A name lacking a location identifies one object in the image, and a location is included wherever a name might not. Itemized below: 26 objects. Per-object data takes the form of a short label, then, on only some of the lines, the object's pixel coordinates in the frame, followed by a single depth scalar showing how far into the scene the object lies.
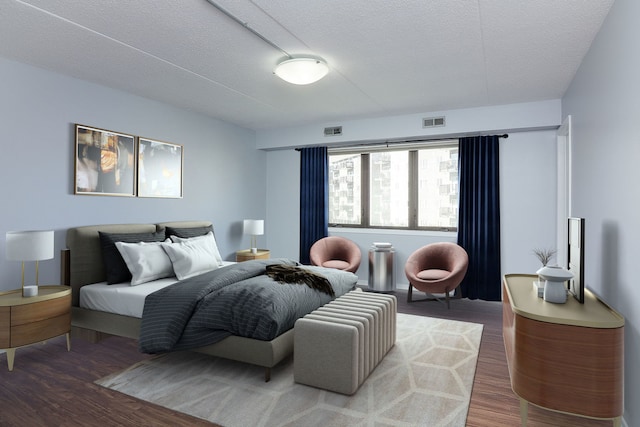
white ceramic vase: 2.41
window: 5.66
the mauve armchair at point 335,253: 5.56
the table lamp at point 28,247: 2.97
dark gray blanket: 2.77
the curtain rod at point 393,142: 5.38
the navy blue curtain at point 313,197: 6.28
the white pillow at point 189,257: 3.88
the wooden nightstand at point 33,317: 2.90
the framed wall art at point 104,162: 3.82
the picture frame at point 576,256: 2.41
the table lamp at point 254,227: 5.74
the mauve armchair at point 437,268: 4.62
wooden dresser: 2.00
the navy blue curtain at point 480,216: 5.11
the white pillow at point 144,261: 3.65
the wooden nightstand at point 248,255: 5.52
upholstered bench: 2.56
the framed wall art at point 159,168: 4.49
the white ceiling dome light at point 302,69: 3.22
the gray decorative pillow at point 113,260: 3.69
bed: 2.77
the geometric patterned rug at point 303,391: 2.31
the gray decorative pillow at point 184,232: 4.55
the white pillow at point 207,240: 4.36
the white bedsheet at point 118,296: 3.31
